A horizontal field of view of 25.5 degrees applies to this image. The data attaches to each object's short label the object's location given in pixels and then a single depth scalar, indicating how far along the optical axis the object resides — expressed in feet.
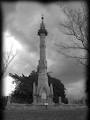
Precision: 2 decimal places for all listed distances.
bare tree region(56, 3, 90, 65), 42.08
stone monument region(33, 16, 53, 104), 127.85
